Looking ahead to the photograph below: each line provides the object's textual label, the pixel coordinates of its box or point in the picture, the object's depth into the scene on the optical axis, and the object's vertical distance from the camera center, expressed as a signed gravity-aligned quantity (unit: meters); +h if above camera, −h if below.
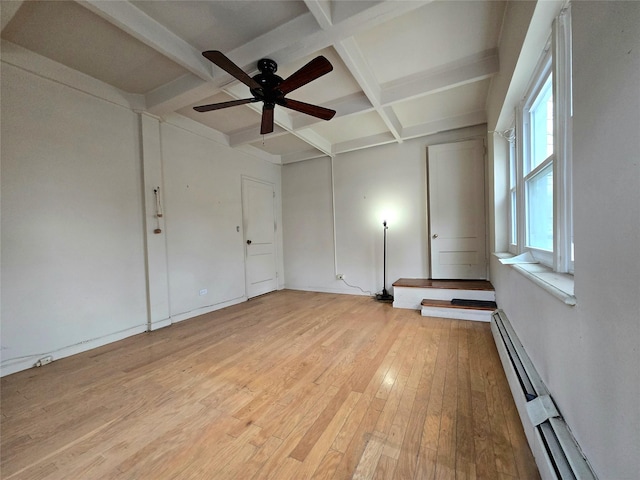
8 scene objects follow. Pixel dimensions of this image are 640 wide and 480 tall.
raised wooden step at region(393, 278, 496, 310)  3.31 -0.86
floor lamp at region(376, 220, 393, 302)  4.21 -0.85
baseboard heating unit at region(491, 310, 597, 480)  0.88 -0.87
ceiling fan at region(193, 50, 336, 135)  1.84 +1.29
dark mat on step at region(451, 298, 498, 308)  3.12 -0.96
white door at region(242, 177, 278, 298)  4.60 -0.01
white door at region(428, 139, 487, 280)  3.74 +0.31
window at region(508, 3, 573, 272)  1.28 +0.44
